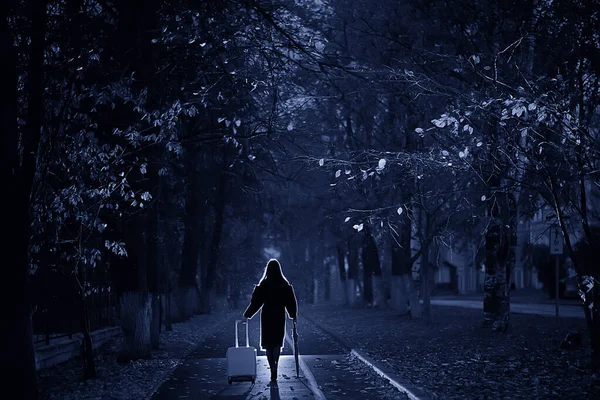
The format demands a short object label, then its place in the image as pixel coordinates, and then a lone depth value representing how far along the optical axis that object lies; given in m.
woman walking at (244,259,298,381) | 14.12
